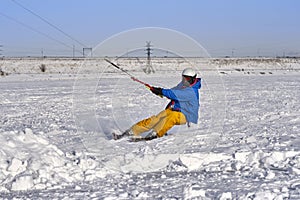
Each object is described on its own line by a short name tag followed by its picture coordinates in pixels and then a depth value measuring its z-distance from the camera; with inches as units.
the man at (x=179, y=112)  328.7
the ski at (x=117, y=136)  341.1
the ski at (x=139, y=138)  329.1
